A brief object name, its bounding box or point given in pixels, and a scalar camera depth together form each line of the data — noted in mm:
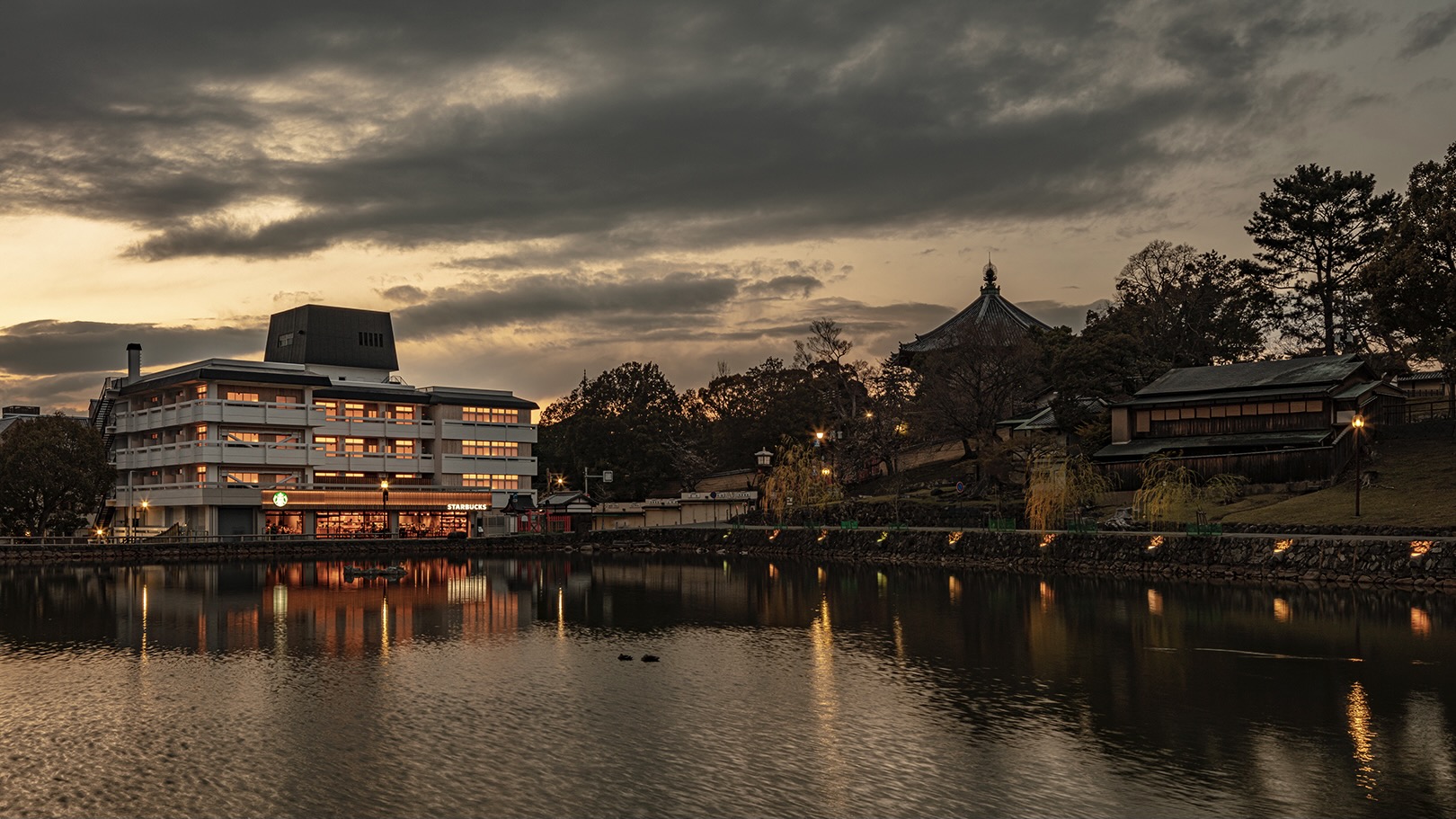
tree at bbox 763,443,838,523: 95938
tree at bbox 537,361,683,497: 120712
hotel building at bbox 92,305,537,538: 98000
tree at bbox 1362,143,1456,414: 53812
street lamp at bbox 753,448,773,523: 101000
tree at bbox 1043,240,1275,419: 90312
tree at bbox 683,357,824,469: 110250
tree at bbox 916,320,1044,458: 92000
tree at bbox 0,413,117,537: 85500
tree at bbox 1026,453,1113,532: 69312
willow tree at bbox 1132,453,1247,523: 64062
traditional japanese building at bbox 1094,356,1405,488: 67438
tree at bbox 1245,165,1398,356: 87125
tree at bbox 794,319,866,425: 106000
